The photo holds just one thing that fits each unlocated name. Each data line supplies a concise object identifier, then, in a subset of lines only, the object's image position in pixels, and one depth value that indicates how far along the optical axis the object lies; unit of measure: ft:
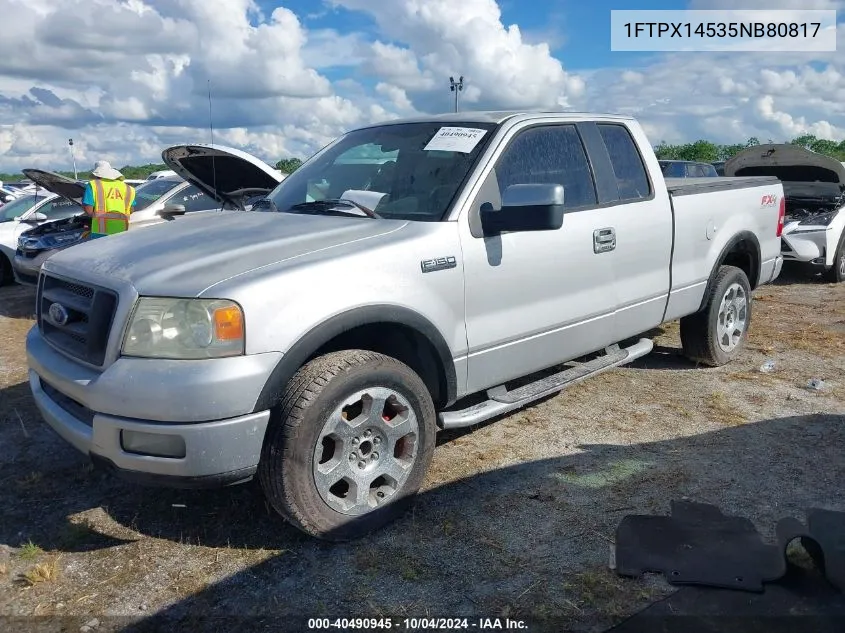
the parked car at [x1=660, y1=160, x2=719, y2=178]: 44.80
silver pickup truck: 9.18
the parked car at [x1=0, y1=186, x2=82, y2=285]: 35.50
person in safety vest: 28.14
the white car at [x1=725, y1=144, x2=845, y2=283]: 31.55
